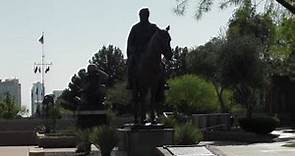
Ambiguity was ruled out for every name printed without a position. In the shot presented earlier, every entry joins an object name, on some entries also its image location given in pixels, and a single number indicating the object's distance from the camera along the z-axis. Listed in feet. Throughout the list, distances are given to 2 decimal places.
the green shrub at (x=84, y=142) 69.05
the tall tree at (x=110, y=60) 331.16
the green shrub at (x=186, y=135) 57.06
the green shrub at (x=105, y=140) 59.11
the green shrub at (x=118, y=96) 217.15
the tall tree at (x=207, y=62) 177.75
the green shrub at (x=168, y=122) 65.05
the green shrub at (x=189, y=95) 171.12
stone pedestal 57.11
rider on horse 60.08
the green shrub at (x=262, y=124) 123.34
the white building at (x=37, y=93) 242.80
